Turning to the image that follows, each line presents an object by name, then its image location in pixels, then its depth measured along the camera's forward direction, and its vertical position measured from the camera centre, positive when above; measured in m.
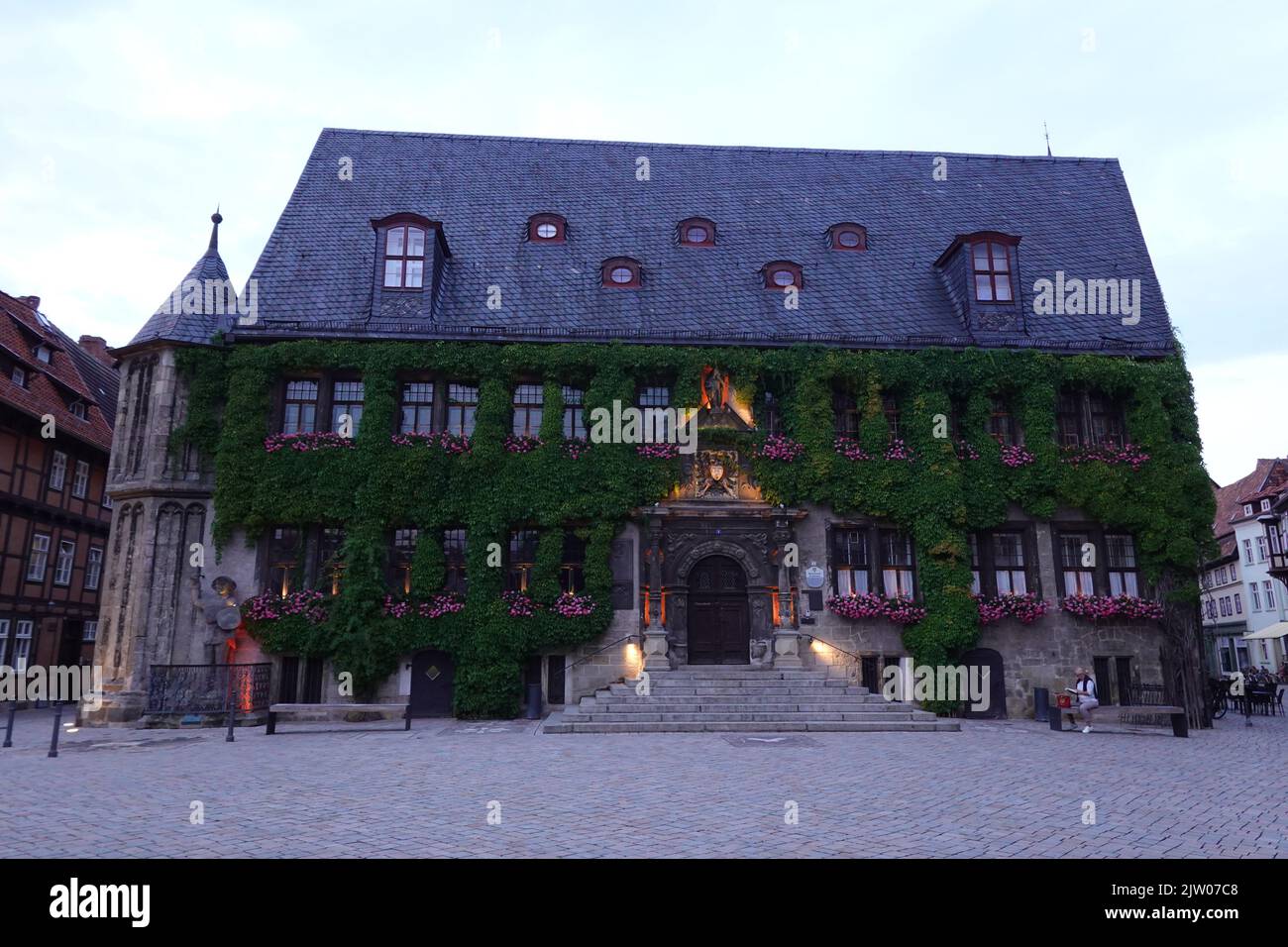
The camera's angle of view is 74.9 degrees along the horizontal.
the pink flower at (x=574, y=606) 20.83 +0.94
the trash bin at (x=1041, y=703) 20.72 -1.36
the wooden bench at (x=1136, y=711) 17.17 -1.31
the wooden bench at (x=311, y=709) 16.97 -1.34
